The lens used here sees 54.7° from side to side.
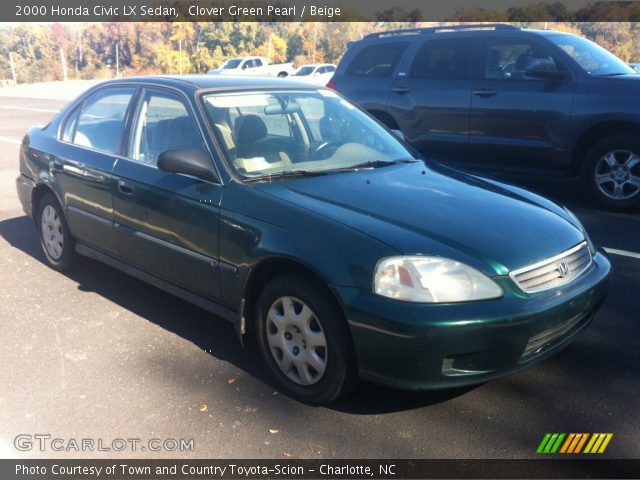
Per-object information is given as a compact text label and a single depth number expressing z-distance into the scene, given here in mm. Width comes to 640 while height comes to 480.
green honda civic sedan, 2807
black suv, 6645
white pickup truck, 34869
